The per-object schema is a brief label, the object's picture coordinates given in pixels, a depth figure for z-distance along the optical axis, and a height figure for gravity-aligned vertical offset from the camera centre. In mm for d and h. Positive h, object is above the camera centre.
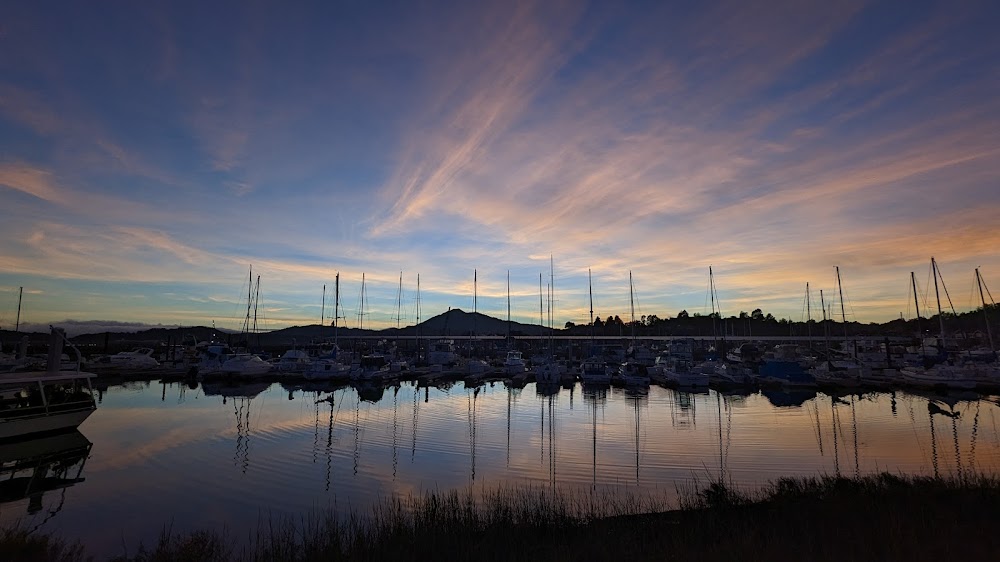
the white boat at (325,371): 58031 -3004
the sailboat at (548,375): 60344 -3718
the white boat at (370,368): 59722 -2931
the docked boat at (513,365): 65750 -2805
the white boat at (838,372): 52438 -3332
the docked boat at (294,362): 62425 -2208
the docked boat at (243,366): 59375 -2467
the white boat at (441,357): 73625 -1936
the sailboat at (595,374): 57656 -3483
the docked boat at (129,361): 63938 -2028
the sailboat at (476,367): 65625 -3086
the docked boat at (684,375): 53250 -3441
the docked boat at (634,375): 55656 -3504
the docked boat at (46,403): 24375 -2940
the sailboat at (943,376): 46469 -3311
